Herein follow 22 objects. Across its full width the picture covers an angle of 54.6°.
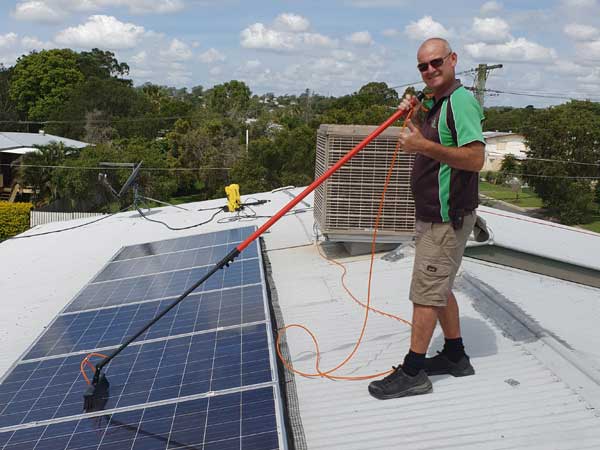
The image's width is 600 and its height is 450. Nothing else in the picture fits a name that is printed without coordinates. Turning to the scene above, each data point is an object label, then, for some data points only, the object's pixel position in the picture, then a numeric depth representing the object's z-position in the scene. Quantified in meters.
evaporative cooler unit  6.89
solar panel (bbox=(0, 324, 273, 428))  3.89
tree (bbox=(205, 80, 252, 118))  68.81
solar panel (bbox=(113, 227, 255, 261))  8.22
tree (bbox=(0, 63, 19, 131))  63.62
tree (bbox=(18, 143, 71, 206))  33.97
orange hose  4.27
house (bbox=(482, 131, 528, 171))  63.66
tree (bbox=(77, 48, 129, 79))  69.56
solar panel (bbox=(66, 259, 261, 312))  6.01
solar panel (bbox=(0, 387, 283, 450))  3.24
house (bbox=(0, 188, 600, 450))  3.43
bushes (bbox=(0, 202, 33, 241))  24.80
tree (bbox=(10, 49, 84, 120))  62.97
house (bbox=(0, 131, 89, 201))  37.20
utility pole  28.36
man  3.50
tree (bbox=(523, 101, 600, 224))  42.91
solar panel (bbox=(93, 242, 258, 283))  7.09
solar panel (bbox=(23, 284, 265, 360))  4.96
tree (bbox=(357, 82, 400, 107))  56.82
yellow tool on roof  12.10
